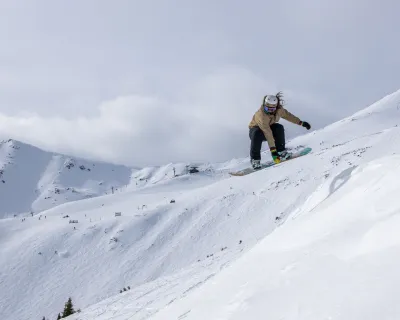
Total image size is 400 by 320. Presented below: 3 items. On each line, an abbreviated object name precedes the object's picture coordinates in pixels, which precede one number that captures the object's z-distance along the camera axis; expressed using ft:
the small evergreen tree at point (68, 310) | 87.16
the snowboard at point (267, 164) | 47.70
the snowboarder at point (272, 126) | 42.19
